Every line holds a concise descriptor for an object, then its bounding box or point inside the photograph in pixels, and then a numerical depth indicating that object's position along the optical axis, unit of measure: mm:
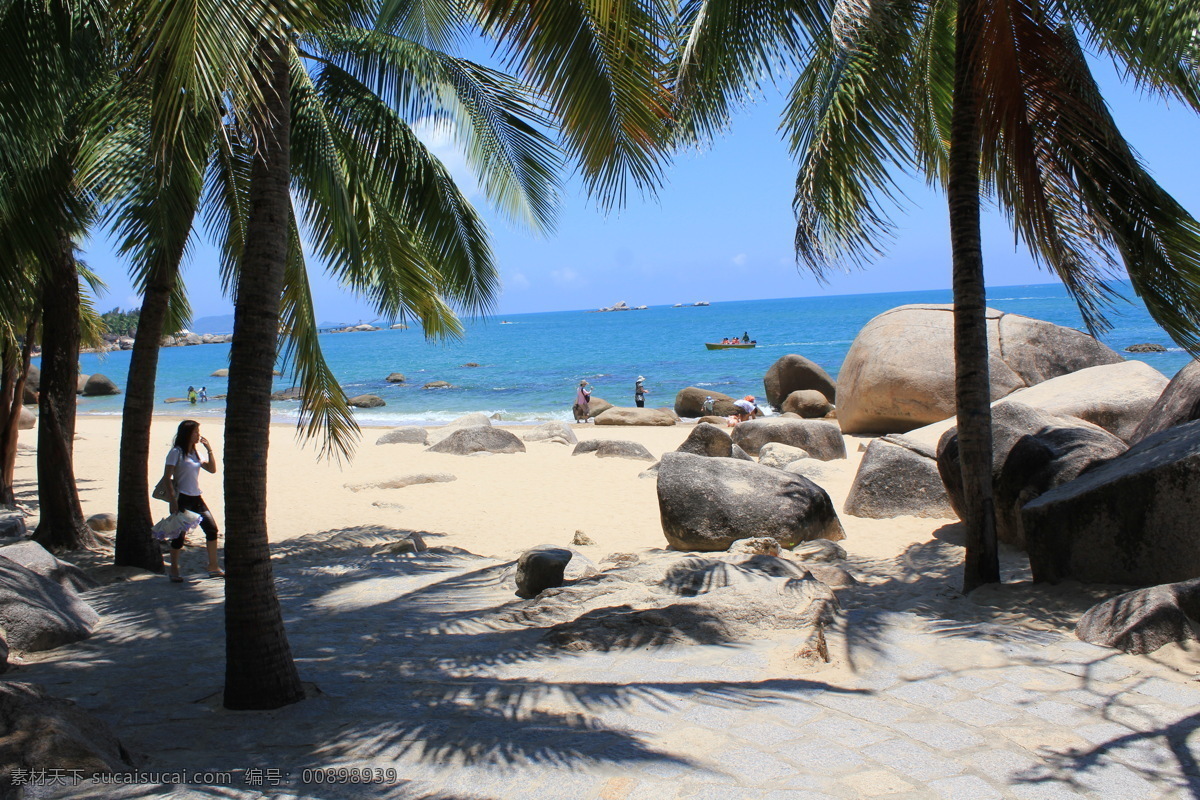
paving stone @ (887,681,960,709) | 3904
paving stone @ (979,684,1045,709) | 3859
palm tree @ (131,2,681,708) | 3760
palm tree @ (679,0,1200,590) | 5348
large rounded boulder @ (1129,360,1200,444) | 6449
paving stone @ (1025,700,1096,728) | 3639
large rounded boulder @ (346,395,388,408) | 34219
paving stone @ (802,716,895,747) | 3465
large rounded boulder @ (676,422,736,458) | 12312
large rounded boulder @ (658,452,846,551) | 8039
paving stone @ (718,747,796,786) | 3112
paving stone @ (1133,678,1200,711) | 3726
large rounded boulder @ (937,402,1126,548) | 6566
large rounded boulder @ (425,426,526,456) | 15121
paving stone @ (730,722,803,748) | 3424
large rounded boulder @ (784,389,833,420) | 22062
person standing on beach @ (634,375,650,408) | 27294
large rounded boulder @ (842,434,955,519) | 8984
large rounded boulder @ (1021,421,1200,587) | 5008
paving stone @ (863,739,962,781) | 3182
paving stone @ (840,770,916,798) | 3012
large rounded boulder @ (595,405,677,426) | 22656
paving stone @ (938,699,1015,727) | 3684
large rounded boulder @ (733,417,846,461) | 13562
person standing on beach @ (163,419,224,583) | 7277
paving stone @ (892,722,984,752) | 3432
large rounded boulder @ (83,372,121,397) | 40250
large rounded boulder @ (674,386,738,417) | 25469
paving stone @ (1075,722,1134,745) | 3466
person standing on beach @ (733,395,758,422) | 20953
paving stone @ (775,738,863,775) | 3199
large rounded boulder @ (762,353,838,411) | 24078
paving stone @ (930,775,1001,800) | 3010
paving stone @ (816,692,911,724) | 3723
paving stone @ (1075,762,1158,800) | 3037
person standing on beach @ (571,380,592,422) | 24953
